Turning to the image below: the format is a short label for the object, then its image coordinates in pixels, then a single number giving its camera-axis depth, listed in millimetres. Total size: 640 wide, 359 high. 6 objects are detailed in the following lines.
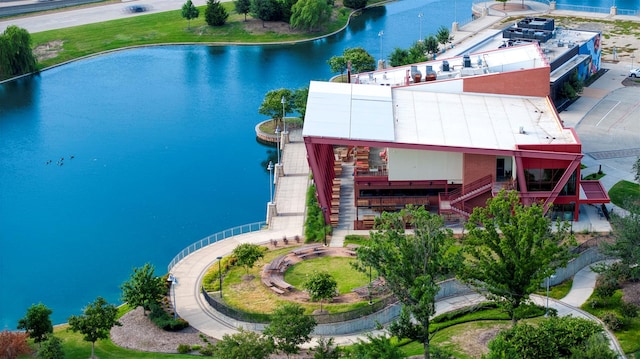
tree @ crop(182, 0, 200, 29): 181750
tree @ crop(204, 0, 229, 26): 181000
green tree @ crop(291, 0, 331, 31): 175375
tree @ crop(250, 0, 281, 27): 178875
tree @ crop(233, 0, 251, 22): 182125
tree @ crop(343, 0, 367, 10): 196250
